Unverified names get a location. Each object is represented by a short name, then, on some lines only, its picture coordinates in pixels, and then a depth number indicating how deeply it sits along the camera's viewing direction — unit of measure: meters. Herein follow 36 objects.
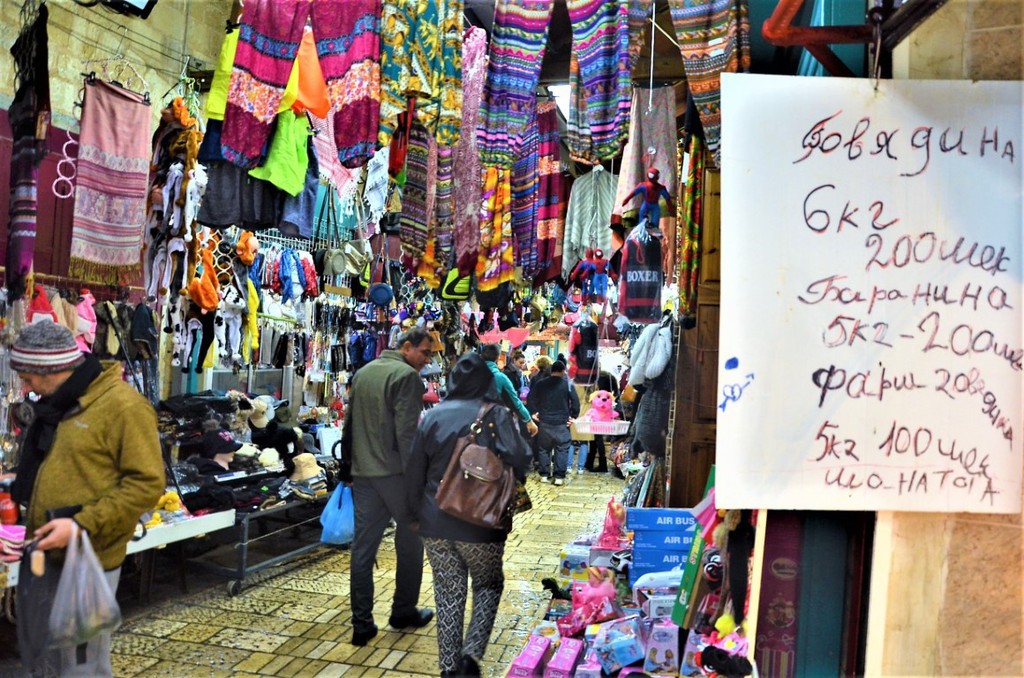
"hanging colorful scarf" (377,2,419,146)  2.86
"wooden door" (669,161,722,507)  4.03
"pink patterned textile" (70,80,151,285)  3.98
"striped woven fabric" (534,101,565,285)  5.09
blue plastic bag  5.44
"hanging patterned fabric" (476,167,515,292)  4.89
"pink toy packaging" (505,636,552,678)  3.00
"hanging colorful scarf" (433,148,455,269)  4.40
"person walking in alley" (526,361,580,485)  9.18
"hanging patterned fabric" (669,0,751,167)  2.41
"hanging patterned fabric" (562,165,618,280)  4.80
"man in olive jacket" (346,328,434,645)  4.38
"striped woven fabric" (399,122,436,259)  4.21
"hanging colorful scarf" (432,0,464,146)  3.07
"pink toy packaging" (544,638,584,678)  2.94
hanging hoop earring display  3.96
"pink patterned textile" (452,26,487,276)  3.75
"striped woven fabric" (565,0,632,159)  2.85
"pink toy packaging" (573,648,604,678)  2.88
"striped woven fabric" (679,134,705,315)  3.37
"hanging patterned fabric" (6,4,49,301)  3.22
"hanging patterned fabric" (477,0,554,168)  3.02
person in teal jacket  3.58
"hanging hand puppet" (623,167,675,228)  3.00
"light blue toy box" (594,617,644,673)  2.90
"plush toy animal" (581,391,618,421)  6.92
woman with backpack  3.42
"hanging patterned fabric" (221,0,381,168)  2.85
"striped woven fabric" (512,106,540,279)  4.86
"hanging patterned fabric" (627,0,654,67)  2.84
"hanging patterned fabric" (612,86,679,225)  3.23
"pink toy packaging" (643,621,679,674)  2.83
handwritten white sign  1.70
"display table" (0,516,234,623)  4.25
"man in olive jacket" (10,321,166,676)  2.26
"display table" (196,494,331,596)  5.14
